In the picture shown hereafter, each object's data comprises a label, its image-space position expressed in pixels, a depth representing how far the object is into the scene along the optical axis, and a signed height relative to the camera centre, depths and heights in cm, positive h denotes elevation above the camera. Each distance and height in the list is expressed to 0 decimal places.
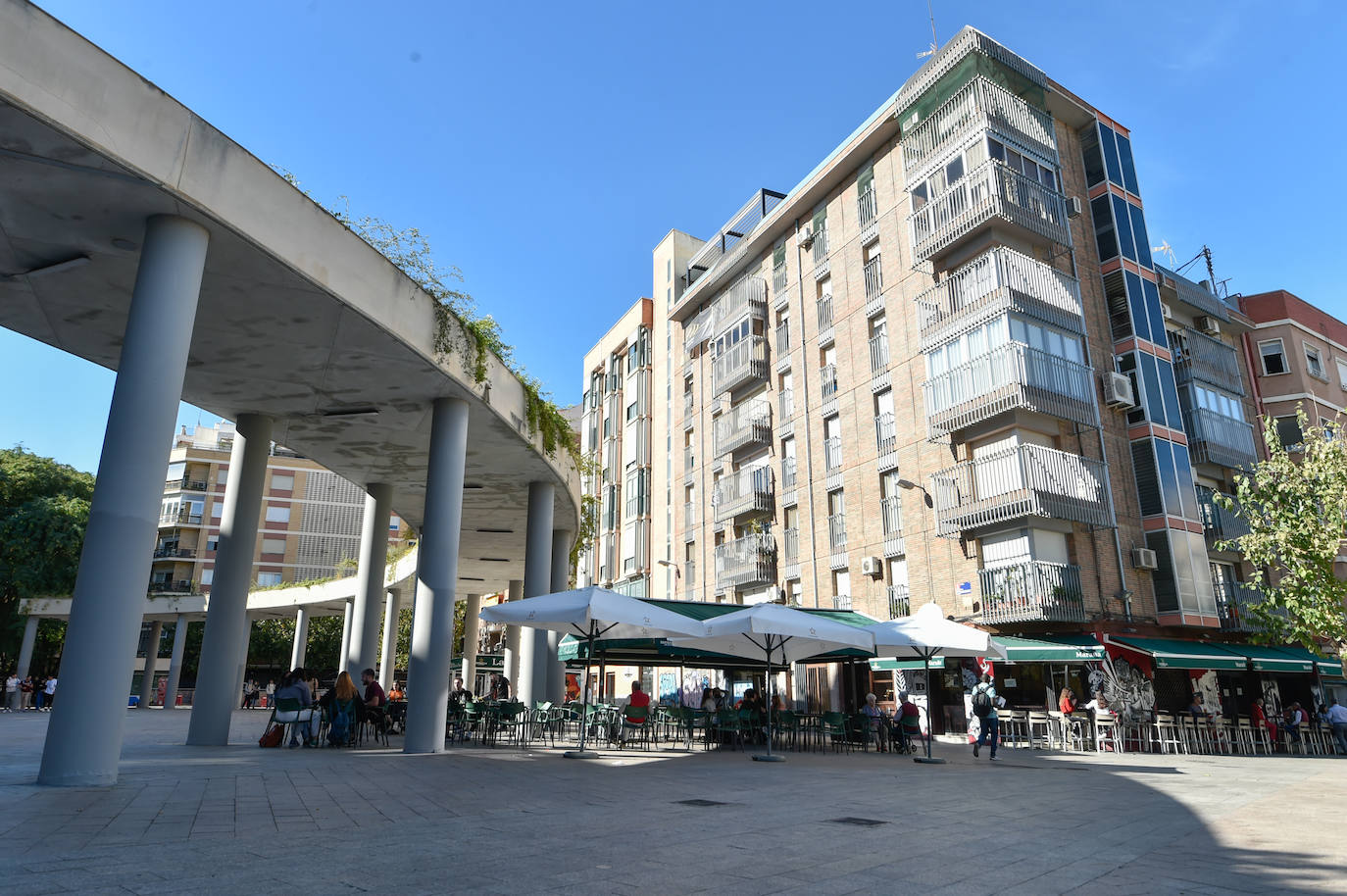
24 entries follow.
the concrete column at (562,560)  2489 +364
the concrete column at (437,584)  1296 +156
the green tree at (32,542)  3906 +658
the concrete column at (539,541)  1884 +313
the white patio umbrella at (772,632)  1384 +86
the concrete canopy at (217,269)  775 +488
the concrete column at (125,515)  787 +163
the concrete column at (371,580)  1938 +244
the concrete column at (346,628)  2770 +215
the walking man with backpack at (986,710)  1588 -50
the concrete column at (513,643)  2916 +154
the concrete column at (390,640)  2910 +159
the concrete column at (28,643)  3825 +192
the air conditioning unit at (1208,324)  3066 +1274
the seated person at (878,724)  1783 -85
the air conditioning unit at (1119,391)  2456 +832
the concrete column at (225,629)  1398 +92
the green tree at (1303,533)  2059 +369
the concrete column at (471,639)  3903 +211
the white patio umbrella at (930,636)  1463 +82
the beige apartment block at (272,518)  6662 +1330
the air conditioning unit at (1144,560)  2340 +334
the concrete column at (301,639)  3878 +208
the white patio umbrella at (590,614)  1273 +109
